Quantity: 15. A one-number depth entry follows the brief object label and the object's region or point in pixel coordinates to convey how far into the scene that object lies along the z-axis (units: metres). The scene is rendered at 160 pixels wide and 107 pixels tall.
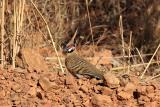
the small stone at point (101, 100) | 11.90
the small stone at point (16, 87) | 12.27
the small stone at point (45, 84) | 12.17
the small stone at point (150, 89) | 12.28
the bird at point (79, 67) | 13.49
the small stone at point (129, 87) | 12.24
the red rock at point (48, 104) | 11.62
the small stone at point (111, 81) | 12.34
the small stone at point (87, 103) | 11.96
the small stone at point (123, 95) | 12.11
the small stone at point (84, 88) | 12.30
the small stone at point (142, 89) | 12.23
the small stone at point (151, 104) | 12.17
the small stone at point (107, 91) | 12.18
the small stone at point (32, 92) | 11.97
